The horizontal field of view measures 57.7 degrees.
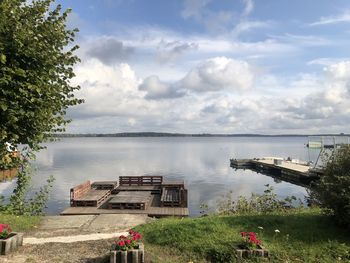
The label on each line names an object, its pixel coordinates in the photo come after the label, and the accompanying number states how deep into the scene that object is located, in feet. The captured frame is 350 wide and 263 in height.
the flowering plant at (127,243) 25.95
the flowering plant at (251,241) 26.68
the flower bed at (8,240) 28.63
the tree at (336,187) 30.32
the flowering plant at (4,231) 29.70
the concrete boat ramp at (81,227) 35.42
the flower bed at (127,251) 25.25
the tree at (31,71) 24.93
